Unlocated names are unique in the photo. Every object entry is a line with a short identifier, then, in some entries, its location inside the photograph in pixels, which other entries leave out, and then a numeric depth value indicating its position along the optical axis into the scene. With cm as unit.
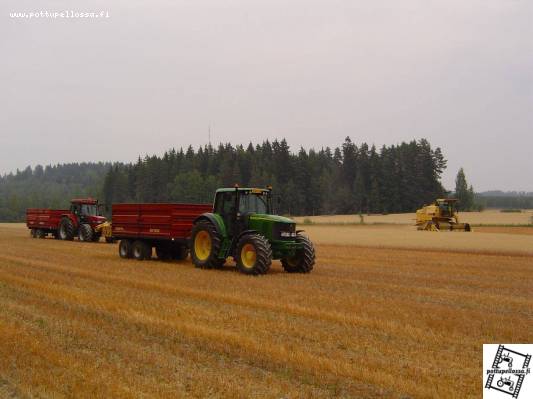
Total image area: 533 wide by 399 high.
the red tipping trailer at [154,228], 1862
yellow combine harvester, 4303
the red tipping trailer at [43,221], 3137
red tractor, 2919
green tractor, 1544
